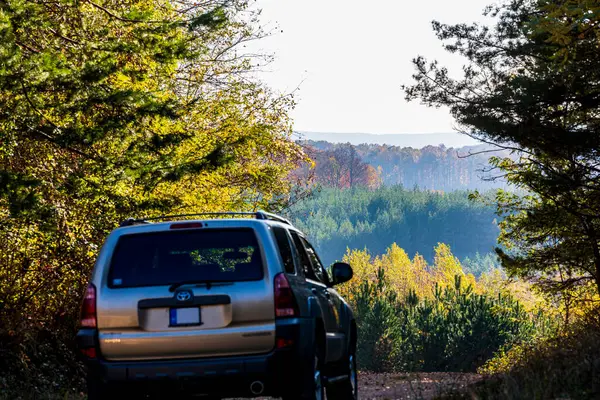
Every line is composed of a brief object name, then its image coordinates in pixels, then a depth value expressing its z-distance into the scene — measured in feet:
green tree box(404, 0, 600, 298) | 125.08
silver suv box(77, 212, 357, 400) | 41.37
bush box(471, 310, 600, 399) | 49.03
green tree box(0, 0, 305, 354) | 81.35
